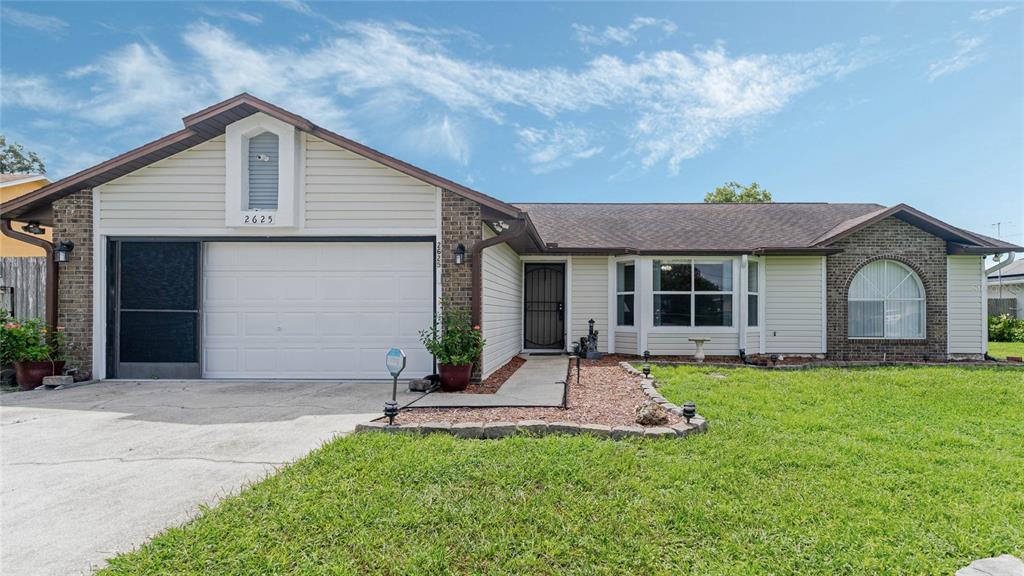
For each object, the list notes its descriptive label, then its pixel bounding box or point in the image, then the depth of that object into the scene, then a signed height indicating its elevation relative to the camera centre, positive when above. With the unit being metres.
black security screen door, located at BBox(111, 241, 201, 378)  7.40 -0.30
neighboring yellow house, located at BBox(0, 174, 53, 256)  13.19 +3.06
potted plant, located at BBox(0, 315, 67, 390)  6.67 -0.90
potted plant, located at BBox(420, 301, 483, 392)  6.41 -0.81
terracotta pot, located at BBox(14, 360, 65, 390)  6.74 -1.22
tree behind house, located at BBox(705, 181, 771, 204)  27.39 +5.89
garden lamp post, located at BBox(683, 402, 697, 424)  4.50 -1.16
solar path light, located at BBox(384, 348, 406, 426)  4.48 -0.75
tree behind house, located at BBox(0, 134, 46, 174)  26.90 +7.67
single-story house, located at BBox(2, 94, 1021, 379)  6.99 +0.62
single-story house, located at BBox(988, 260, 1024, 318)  19.70 +0.05
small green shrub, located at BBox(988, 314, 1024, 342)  16.52 -1.30
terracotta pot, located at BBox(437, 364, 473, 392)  6.41 -1.19
